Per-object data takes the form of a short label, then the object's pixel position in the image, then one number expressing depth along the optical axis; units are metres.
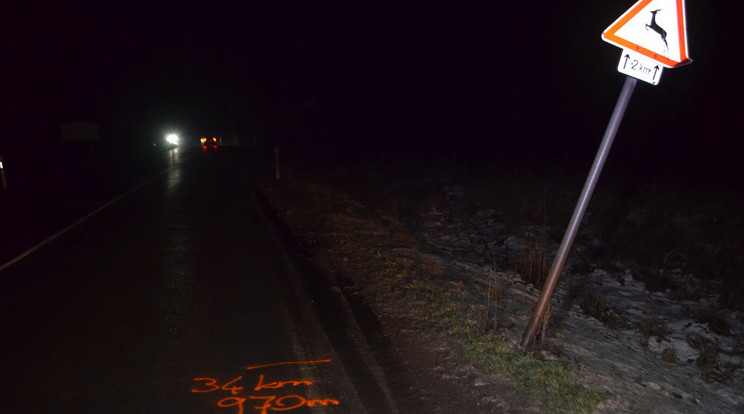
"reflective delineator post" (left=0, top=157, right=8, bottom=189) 17.11
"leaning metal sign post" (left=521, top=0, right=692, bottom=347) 3.68
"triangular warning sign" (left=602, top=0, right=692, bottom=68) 3.68
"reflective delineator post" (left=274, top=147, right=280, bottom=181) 19.90
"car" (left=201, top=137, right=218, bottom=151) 60.26
